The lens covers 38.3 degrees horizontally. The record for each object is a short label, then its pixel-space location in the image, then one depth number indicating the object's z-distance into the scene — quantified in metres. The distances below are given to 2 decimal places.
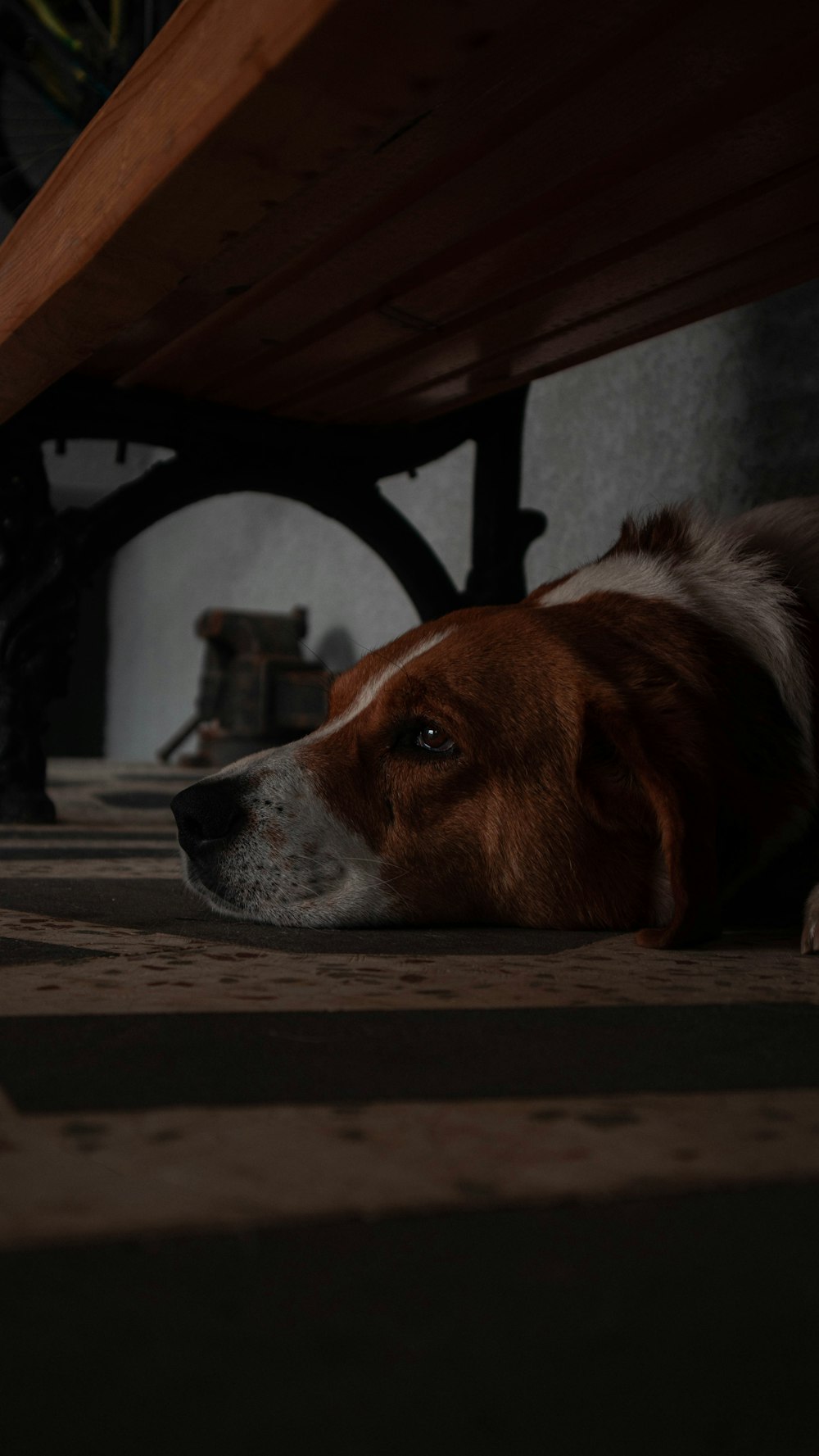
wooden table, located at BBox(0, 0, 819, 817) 0.88
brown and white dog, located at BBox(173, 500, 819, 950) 1.16
